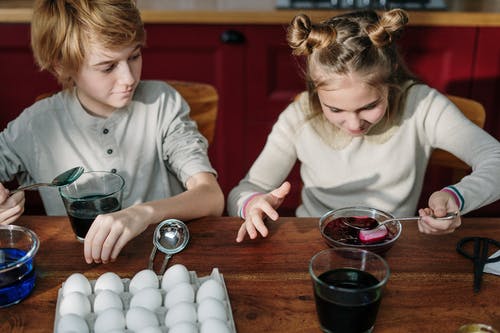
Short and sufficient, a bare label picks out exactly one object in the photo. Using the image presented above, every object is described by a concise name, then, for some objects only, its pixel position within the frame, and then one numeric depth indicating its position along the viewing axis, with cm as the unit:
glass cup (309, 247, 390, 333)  92
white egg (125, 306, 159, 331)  95
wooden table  100
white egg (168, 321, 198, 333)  93
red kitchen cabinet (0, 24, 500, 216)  249
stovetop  246
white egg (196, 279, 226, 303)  103
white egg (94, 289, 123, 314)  100
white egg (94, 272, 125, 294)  105
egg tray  98
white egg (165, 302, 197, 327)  97
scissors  109
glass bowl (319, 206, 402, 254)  115
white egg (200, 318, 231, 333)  93
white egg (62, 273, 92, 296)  104
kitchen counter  241
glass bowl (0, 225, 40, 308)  104
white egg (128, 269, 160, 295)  105
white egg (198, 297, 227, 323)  97
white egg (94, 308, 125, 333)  95
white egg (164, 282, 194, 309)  101
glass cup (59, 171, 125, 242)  120
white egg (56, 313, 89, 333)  95
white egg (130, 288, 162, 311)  100
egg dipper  119
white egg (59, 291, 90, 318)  99
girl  139
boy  147
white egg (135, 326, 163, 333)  93
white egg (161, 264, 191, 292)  106
